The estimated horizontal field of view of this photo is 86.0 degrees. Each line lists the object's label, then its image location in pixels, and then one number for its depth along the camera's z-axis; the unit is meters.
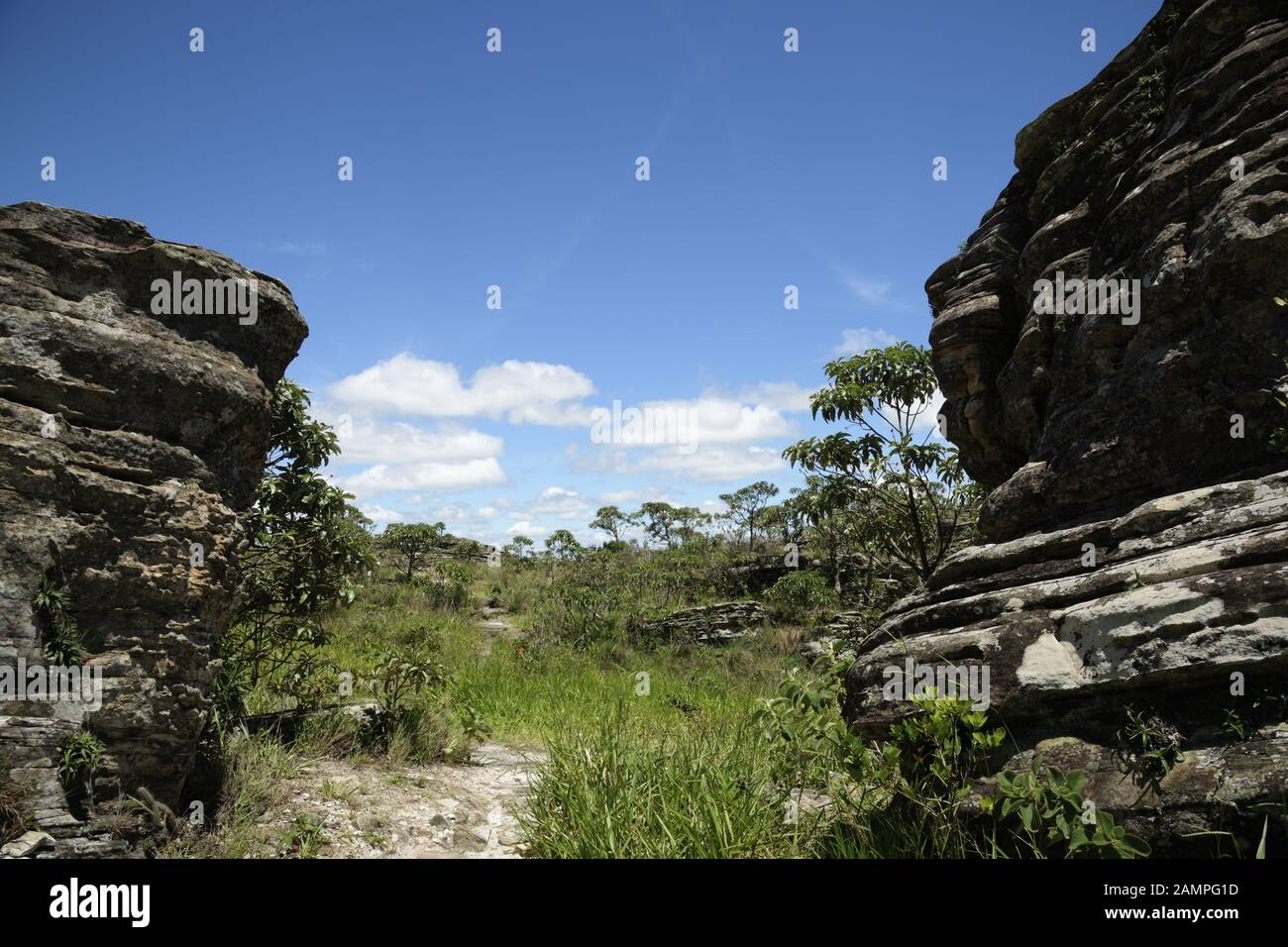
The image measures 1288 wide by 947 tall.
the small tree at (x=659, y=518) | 34.28
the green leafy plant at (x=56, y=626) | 3.99
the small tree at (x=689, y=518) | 34.50
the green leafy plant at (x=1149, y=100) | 5.90
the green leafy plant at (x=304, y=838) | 4.65
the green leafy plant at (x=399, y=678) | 7.09
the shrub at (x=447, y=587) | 17.59
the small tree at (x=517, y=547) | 28.78
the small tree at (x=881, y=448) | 9.70
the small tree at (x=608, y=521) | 31.28
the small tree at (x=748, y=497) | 34.95
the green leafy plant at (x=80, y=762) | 3.91
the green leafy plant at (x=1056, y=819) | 3.18
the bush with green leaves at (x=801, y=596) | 16.45
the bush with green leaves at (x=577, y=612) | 15.17
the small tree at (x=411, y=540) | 21.56
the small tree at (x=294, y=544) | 6.60
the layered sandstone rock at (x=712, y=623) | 15.97
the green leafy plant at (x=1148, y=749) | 3.35
